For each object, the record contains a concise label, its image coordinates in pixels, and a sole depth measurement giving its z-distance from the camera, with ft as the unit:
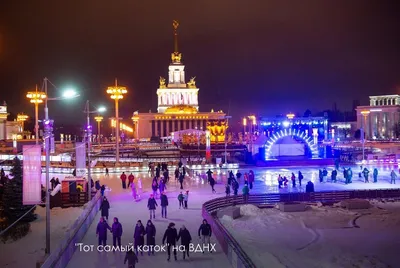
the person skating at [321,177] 97.96
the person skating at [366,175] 96.91
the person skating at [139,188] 76.80
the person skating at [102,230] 45.01
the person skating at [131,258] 36.32
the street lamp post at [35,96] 142.31
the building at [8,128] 302.86
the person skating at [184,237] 41.96
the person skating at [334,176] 98.07
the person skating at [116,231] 45.06
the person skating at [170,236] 42.04
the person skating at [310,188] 76.82
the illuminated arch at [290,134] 148.77
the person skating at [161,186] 75.46
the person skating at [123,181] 89.10
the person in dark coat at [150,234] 43.45
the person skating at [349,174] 95.59
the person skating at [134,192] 74.38
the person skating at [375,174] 96.94
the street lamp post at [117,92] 138.92
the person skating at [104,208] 56.08
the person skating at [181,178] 87.98
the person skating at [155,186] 74.49
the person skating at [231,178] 86.82
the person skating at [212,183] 83.46
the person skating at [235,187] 79.35
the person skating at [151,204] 57.36
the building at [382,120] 376.48
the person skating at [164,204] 58.95
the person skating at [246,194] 71.67
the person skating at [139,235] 42.63
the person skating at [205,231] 45.24
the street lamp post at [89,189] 69.62
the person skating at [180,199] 65.92
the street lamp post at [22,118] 320.70
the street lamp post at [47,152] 42.14
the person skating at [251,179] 88.09
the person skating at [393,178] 93.82
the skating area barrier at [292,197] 65.10
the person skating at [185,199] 66.23
